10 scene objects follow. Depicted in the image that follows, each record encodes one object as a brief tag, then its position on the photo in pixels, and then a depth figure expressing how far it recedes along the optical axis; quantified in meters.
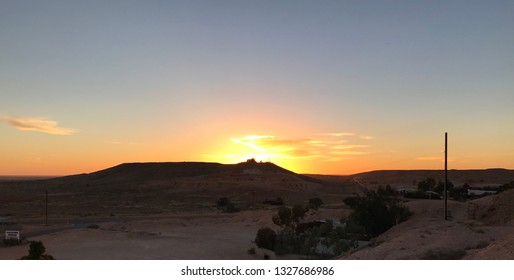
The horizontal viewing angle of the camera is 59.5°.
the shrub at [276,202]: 69.72
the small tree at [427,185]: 70.50
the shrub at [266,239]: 29.28
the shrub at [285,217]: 35.66
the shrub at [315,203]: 53.32
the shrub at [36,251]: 21.20
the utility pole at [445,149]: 29.64
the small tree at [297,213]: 35.38
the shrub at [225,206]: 58.91
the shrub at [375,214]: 30.81
